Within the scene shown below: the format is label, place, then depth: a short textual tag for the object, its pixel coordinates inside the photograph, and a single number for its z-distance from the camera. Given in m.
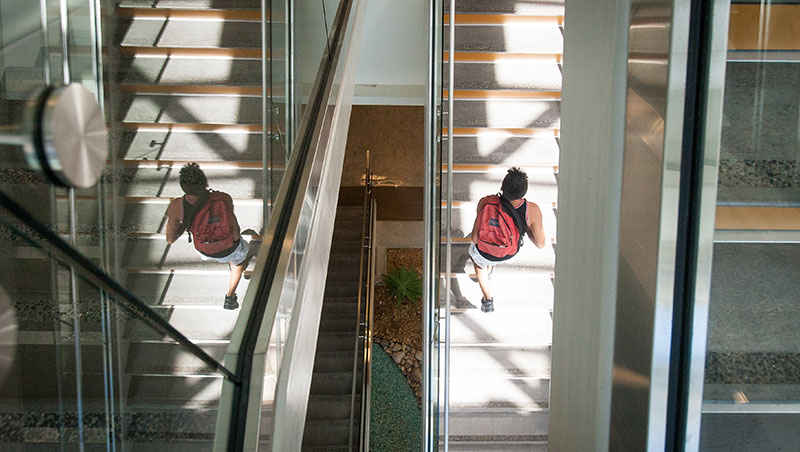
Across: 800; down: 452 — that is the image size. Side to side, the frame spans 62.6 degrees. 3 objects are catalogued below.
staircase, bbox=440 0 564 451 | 4.65
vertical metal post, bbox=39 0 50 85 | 1.44
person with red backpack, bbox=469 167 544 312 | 4.29
